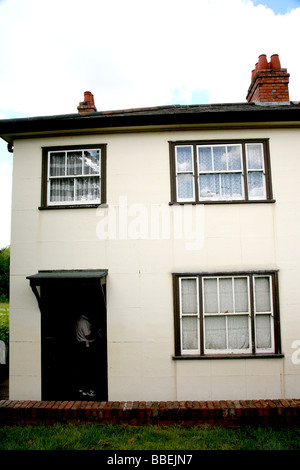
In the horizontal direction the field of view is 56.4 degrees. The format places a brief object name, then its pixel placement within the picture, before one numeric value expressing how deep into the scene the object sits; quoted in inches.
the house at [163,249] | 237.0
